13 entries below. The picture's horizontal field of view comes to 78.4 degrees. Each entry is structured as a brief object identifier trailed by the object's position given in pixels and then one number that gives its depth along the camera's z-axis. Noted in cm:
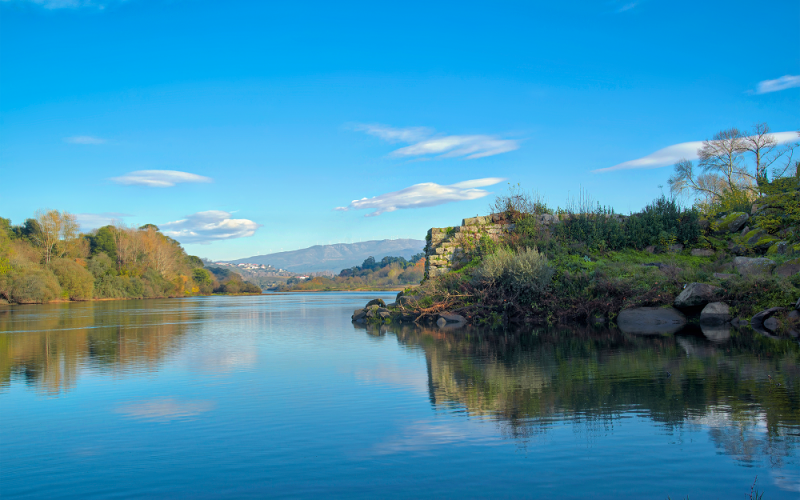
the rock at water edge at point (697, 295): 1402
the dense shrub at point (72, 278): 5581
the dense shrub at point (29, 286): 4912
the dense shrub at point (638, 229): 2016
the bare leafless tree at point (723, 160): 3425
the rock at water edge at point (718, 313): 1373
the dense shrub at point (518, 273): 1631
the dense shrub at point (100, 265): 6598
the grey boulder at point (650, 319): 1400
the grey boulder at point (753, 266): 1407
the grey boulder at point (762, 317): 1267
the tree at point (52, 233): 6303
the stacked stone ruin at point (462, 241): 2183
